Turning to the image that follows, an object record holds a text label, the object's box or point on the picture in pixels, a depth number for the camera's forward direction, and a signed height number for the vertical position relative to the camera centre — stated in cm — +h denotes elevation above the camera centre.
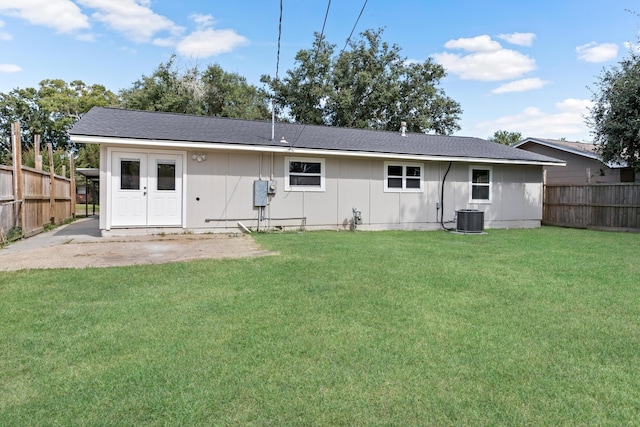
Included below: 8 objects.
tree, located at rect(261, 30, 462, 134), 2534 +778
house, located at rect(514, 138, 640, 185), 1565 +178
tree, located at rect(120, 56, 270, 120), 2489 +763
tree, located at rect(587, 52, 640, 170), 1130 +290
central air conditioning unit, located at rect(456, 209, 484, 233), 1115 -43
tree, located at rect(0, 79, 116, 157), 3542 +867
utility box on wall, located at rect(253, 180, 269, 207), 1039 +31
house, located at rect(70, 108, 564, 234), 942 +80
